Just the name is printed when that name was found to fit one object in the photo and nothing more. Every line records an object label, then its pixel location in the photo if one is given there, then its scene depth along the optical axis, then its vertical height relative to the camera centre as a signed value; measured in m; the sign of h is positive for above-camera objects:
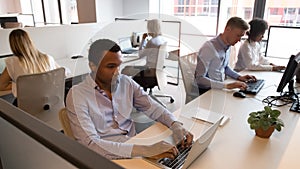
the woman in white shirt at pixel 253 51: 2.45 -0.36
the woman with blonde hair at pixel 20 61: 2.03 -0.35
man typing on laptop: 1.08 -0.48
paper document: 1.40 -0.57
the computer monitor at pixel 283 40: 2.66 -0.26
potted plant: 1.19 -0.50
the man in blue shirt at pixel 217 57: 1.98 -0.34
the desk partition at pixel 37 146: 0.55 -0.31
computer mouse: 1.79 -0.56
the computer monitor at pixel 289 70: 1.64 -0.36
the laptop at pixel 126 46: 3.48 -0.42
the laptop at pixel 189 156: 0.97 -0.56
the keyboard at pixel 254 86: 1.87 -0.55
